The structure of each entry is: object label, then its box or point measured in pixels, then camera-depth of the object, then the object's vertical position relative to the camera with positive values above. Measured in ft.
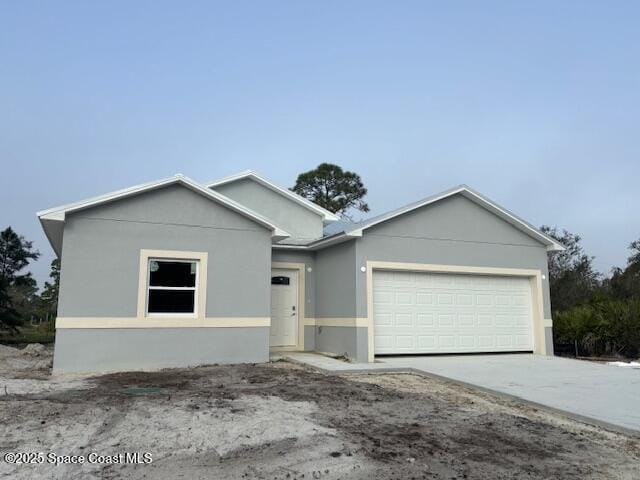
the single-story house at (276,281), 35.96 +2.40
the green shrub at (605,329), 49.78 -1.82
